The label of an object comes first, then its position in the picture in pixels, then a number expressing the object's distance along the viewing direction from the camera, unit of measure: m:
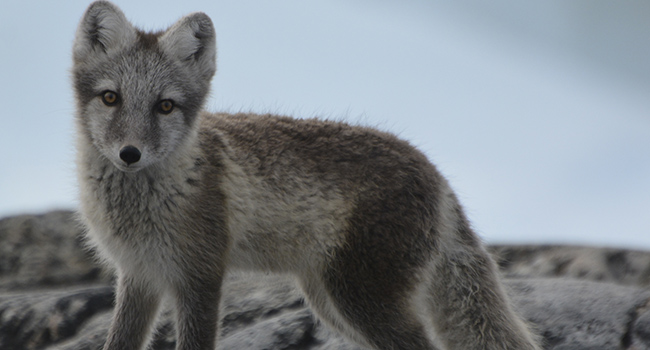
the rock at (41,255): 13.28
